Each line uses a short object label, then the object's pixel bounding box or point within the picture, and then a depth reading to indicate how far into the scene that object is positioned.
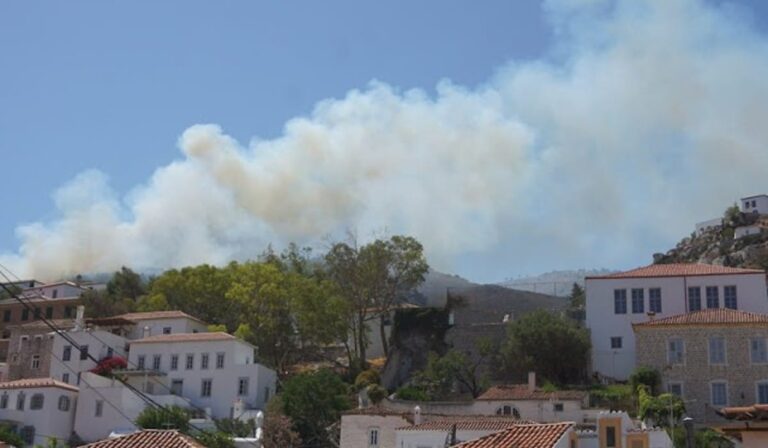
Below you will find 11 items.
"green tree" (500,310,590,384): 60.66
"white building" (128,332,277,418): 63.66
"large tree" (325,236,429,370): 75.88
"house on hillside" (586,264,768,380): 60.84
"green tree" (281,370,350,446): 55.31
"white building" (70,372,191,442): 60.00
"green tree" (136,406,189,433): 53.59
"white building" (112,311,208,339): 71.06
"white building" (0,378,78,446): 59.78
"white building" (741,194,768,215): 121.78
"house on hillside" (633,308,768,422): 55.84
